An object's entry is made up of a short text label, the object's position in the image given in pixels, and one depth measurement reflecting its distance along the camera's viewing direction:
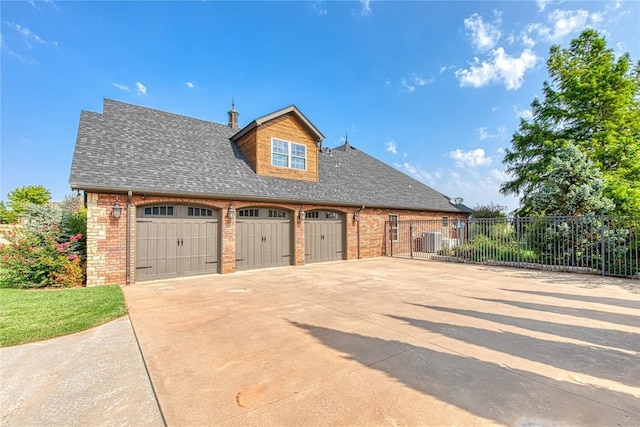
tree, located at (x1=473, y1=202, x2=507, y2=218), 19.84
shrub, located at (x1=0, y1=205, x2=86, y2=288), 7.88
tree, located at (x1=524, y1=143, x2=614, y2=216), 11.05
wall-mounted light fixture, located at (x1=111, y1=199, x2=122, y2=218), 8.13
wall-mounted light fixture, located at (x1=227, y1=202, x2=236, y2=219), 10.20
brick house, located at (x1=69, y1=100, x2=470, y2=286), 8.30
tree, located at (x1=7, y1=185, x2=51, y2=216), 38.46
